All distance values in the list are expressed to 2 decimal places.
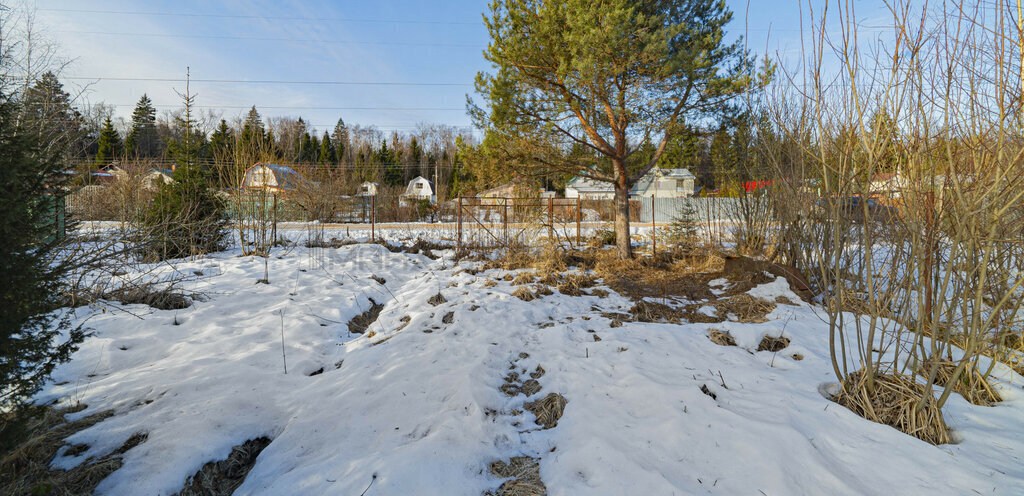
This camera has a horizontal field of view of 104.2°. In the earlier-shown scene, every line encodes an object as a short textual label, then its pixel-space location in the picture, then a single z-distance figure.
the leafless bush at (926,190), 2.35
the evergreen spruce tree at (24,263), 1.93
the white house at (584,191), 34.25
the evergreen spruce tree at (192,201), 8.50
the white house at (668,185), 35.47
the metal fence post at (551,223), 9.46
